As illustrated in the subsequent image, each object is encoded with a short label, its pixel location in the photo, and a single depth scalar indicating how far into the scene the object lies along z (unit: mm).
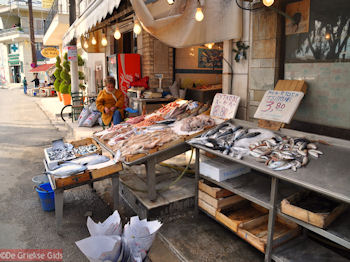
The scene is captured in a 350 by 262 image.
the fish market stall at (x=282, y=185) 2734
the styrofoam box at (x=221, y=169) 3943
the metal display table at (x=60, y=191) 4059
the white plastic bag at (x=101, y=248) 2256
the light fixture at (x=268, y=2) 3577
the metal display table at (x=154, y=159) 4418
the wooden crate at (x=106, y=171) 4203
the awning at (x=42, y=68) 31795
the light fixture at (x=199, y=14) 4685
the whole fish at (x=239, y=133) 4048
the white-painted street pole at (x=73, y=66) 12516
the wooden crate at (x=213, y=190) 3993
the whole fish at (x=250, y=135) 4012
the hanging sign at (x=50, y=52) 24469
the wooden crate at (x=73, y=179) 3975
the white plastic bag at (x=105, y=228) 2582
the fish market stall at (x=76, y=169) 4035
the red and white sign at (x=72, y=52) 12594
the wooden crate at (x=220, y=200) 3961
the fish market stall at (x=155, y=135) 4375
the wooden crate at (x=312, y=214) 2695
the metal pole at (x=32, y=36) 29231
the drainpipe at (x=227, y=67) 5438
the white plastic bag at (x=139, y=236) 2412
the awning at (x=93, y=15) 5487
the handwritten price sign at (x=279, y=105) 4031
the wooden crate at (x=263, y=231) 3311
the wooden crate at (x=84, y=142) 5655
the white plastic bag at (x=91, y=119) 10531
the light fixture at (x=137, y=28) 7131
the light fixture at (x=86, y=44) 13562
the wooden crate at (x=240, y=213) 3735
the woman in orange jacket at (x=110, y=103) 8172
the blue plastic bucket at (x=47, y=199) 4827
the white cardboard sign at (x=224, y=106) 5199
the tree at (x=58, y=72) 18594
